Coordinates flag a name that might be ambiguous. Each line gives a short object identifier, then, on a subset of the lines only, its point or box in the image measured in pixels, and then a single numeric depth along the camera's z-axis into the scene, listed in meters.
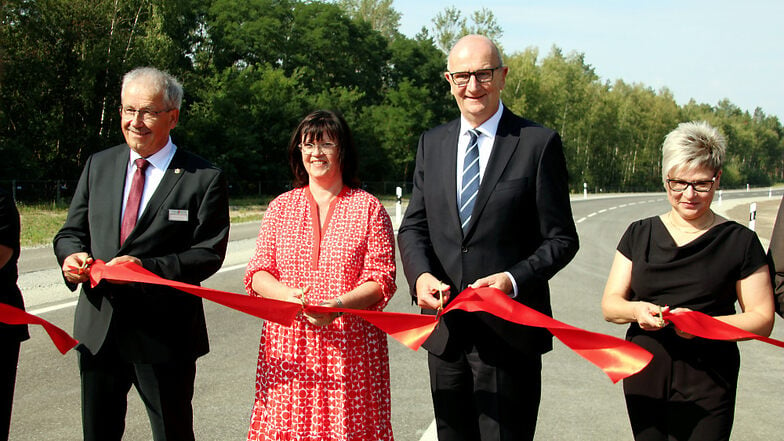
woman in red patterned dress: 3.41
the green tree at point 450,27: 61.12
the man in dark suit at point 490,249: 3.17
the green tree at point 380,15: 71.00
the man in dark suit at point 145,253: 3.25
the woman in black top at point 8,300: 3.09
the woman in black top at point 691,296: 2.97
